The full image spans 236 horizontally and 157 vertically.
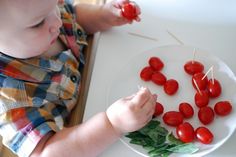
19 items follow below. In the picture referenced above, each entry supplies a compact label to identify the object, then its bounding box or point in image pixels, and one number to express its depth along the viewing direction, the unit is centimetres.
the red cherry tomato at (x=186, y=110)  75
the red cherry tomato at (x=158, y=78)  81
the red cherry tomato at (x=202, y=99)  76
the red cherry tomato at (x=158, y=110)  76
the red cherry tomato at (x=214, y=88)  77
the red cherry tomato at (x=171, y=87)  79
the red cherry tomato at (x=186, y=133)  71
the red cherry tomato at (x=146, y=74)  82
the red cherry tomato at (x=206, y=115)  74
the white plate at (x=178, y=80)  74
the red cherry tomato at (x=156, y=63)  83
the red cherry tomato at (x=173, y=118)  74
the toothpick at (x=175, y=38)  89
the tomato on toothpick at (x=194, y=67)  81
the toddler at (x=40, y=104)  68
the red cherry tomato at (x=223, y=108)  74
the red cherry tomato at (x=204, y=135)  71
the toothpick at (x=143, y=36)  90
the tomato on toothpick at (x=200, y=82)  79
